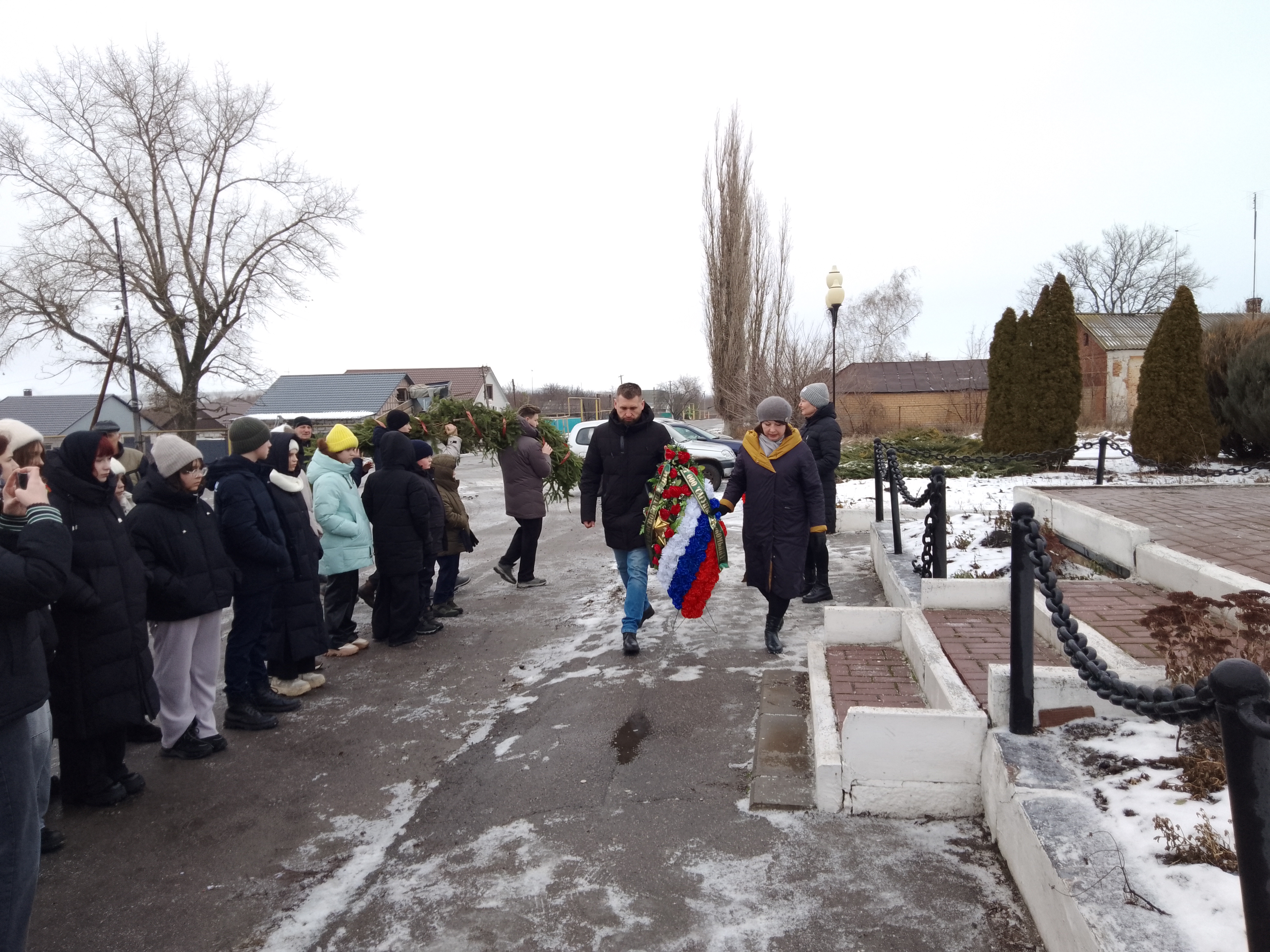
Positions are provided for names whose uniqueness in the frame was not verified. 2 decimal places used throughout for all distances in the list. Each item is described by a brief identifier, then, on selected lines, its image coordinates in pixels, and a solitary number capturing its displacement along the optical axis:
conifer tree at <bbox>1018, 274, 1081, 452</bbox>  14.41
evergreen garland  8.55
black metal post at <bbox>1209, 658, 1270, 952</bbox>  1.62
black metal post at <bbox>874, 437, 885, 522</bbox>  9.03
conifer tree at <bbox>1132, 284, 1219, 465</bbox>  12.34
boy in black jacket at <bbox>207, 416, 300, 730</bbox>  4.71
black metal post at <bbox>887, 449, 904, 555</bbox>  7.20
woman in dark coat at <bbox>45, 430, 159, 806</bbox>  3.66
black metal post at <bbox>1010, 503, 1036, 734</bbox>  3.11
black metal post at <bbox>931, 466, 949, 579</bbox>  5.59
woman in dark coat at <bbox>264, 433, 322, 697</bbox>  5.11
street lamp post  15.71
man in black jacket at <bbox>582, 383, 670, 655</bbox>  5.76
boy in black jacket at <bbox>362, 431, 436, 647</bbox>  6.23
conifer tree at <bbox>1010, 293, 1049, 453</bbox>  14.77
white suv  16.59
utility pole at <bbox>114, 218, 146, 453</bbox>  21.62
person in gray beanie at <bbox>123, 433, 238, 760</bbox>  4.15
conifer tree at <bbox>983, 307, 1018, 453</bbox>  15.64
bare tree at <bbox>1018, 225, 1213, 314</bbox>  46.62
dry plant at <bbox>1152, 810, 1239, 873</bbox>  2.31
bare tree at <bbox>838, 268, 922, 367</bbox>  53.44
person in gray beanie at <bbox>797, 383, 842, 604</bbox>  6.84
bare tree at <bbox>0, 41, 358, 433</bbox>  28.83
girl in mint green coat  6.07
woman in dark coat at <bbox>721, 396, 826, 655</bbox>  5.41
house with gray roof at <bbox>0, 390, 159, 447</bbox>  44.94
